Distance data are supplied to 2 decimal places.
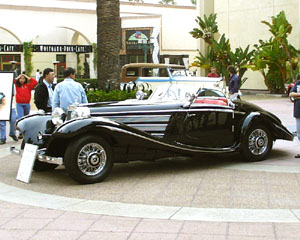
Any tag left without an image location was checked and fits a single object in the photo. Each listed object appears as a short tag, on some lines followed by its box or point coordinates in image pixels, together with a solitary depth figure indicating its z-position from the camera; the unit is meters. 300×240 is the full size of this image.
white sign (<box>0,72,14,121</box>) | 11.84
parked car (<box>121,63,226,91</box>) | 19.12
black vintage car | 7.35
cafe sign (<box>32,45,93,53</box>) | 42.91
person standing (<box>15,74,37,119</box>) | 12.40
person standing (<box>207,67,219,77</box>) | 21.51
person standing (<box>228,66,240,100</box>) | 16.45
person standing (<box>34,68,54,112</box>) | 10.30
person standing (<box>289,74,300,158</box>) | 8.96
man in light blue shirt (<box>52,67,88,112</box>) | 9.02
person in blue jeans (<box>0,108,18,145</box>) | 11.88
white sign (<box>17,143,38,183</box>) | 7.55
